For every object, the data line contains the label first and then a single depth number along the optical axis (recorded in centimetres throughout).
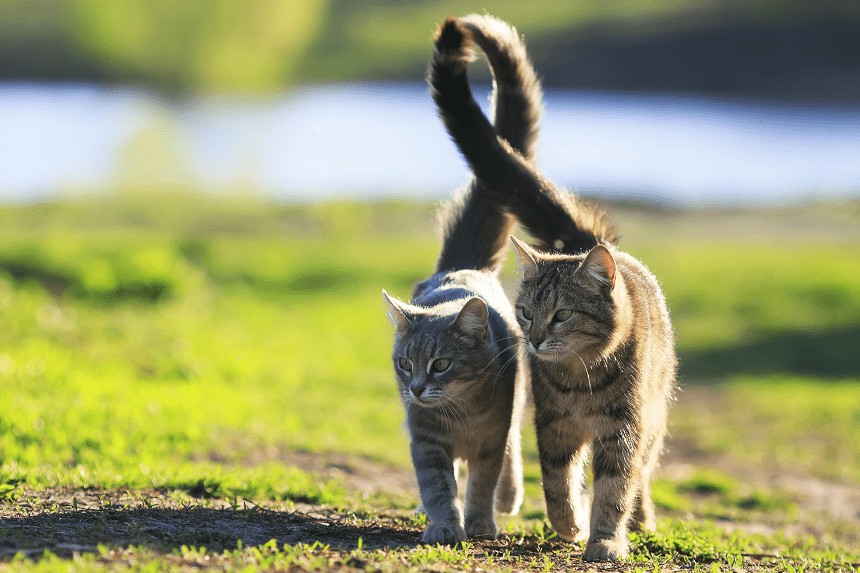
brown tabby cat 1040
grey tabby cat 1082
